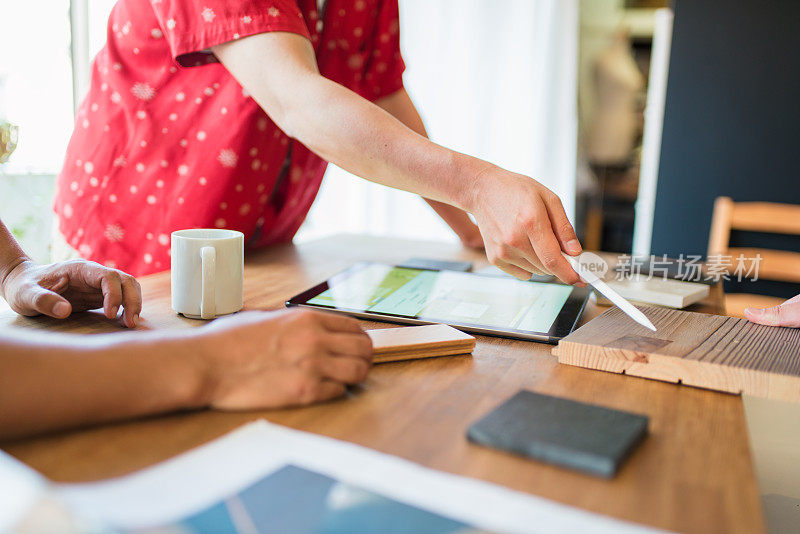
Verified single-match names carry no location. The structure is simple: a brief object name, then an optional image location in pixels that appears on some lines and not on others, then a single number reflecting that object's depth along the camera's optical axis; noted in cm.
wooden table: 44
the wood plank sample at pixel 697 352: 62
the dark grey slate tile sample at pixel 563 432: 47
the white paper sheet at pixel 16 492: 33
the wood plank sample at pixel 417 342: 68
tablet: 82
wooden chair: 223
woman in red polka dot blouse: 83
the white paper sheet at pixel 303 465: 39
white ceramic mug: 77
